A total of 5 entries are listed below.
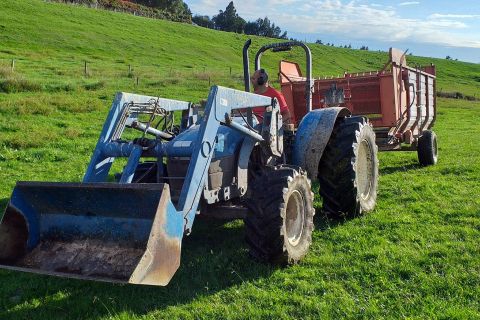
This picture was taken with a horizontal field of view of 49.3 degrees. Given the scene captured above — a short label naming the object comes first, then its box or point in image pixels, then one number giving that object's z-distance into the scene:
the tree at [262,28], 127.44
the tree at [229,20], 122.12
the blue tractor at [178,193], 4.11
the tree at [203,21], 117.29
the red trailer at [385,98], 9.39
